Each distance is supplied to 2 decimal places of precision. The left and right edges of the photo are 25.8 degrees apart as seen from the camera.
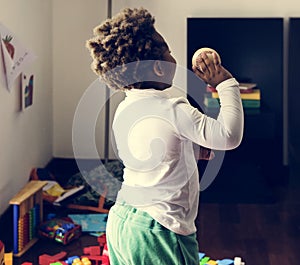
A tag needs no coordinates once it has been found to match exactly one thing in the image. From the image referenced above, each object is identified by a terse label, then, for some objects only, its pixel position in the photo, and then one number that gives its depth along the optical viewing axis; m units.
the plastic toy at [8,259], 2.37
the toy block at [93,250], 2.59
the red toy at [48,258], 2.52
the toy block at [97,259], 2.43
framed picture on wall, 3.08
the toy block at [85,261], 2.43
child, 1.44
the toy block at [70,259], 2.50
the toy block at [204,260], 2.48
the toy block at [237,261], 2.37
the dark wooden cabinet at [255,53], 3.57
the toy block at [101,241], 2.69
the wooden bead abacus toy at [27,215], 2.60
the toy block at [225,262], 2.51
